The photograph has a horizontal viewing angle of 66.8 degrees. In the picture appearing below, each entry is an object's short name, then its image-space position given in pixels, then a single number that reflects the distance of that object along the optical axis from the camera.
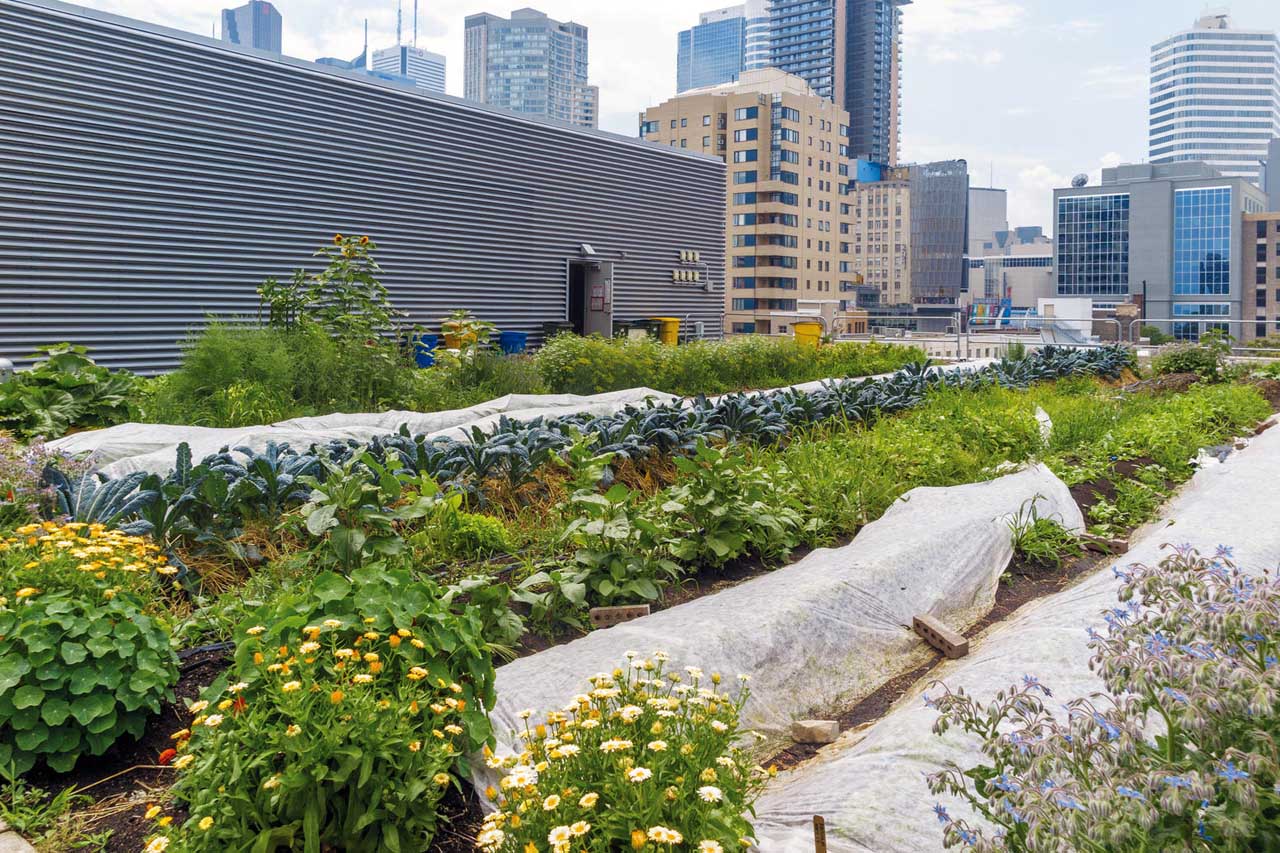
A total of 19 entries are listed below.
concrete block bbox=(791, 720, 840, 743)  2.96
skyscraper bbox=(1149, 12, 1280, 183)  167.75
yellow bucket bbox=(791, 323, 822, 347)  17.97
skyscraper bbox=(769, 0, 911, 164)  171.50
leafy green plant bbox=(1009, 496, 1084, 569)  4.77
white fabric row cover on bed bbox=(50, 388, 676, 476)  5.46
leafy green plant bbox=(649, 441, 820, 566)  4.13
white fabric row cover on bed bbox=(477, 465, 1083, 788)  2.94
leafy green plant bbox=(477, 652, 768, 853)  1.73
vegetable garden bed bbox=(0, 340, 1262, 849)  2.43
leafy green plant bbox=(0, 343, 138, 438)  7.14
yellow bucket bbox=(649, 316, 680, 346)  20.17
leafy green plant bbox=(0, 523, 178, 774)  2.43
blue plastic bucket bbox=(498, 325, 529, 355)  17.05
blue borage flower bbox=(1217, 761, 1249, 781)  1.20
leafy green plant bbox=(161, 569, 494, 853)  1.93
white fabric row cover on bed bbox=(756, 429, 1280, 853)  2.10
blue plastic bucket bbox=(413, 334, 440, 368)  13.53
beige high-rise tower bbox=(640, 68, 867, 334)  77.12
